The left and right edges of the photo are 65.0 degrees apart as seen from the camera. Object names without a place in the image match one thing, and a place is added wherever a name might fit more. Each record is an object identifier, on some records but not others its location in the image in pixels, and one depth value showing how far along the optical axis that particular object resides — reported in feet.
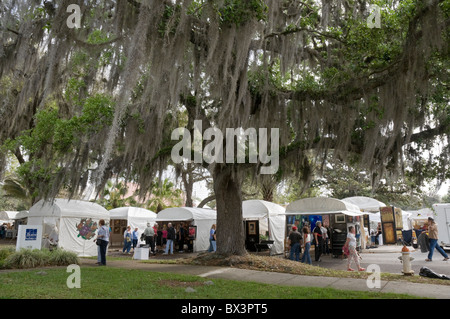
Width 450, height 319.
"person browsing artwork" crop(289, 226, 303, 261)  36.22
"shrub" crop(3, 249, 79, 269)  30.07
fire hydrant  25.52
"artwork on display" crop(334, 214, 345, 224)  52.11
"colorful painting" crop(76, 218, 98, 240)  48.83
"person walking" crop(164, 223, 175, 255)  52.95
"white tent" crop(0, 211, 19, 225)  103.14
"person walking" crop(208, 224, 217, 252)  50.68
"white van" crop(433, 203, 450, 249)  48.62
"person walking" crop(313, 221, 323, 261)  40.98
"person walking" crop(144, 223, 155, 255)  51.44
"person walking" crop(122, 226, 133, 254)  55.11
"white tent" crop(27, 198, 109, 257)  46.24
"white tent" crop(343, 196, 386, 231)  62.75
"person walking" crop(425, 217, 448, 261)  36.27
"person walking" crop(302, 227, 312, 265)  36.24
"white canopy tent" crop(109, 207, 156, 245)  65.16
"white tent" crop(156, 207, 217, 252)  59.52
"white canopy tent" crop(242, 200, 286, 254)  51.47
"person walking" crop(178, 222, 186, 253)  57.57
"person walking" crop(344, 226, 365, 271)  31.50
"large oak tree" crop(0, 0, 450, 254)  22.50
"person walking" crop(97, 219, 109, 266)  33.67
